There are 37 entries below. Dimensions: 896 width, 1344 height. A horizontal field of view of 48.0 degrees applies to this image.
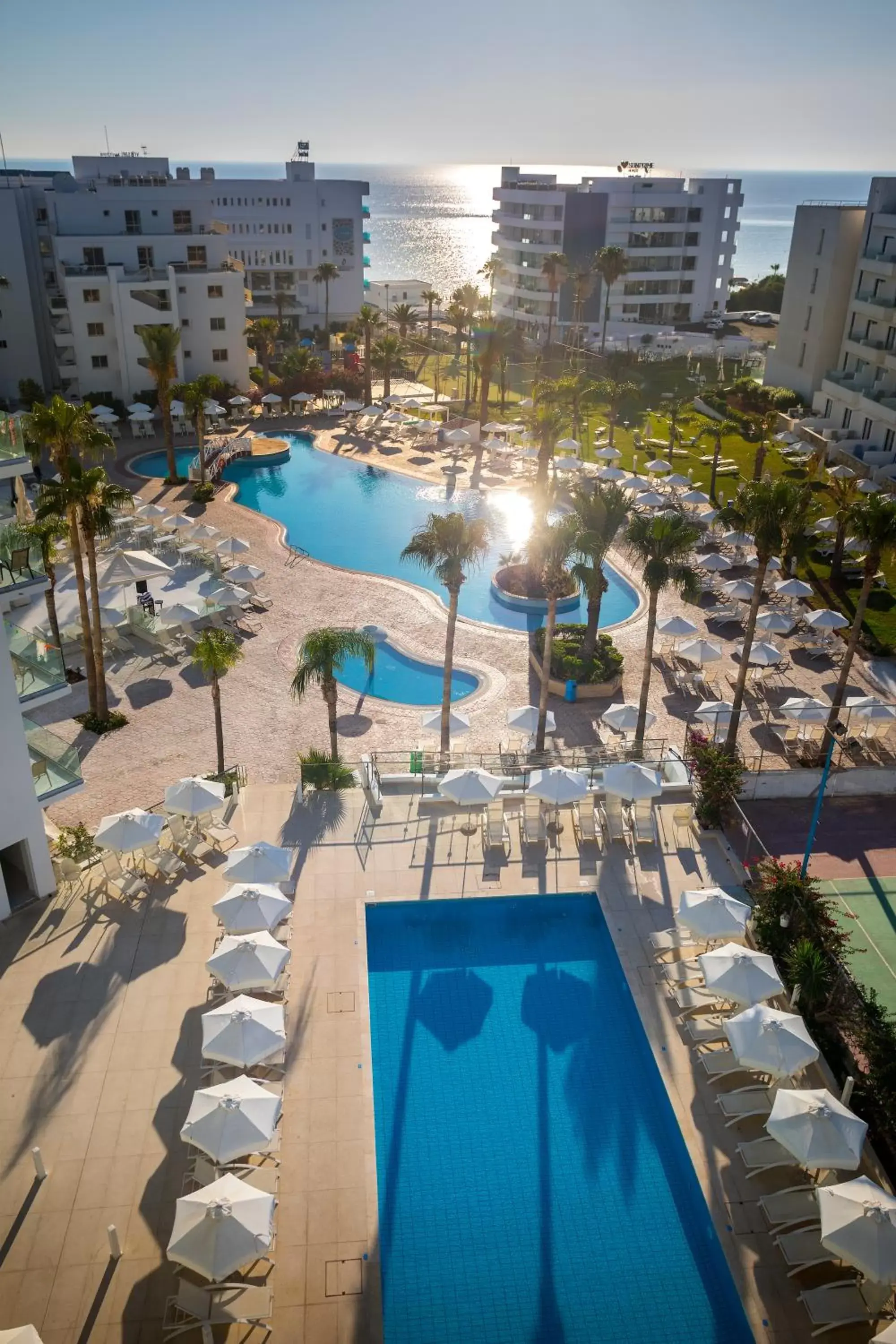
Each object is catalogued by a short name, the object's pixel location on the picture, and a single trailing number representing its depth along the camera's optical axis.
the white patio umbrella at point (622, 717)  26.41
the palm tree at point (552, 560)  25.38
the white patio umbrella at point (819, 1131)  14.58
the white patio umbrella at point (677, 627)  31.47
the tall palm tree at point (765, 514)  23.88
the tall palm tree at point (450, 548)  24.67
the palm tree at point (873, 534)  25.23
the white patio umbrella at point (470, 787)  22.59
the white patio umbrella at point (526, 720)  26.34
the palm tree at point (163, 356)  45.25
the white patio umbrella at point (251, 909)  18.69
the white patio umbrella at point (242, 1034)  15.98
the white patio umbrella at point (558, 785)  22.52
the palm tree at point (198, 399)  45.34
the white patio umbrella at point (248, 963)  17.42
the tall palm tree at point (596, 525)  26.62
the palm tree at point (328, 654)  24.06
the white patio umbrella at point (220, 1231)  13.00
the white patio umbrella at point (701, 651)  29.88
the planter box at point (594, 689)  29.72
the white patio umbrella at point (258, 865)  20.06
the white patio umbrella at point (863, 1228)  13.16
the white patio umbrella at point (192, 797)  21.83
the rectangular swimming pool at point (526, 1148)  13.88
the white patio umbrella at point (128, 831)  20.73
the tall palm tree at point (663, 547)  24.77
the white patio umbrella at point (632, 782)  22.67
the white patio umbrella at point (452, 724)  26.11
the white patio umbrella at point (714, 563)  35.97
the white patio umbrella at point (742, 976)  17.48
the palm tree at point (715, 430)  48.06
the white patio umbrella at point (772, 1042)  16.16
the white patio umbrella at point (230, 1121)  14.41
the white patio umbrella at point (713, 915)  18.94
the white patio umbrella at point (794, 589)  34.06
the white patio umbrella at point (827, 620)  31.80
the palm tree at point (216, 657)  23.64
